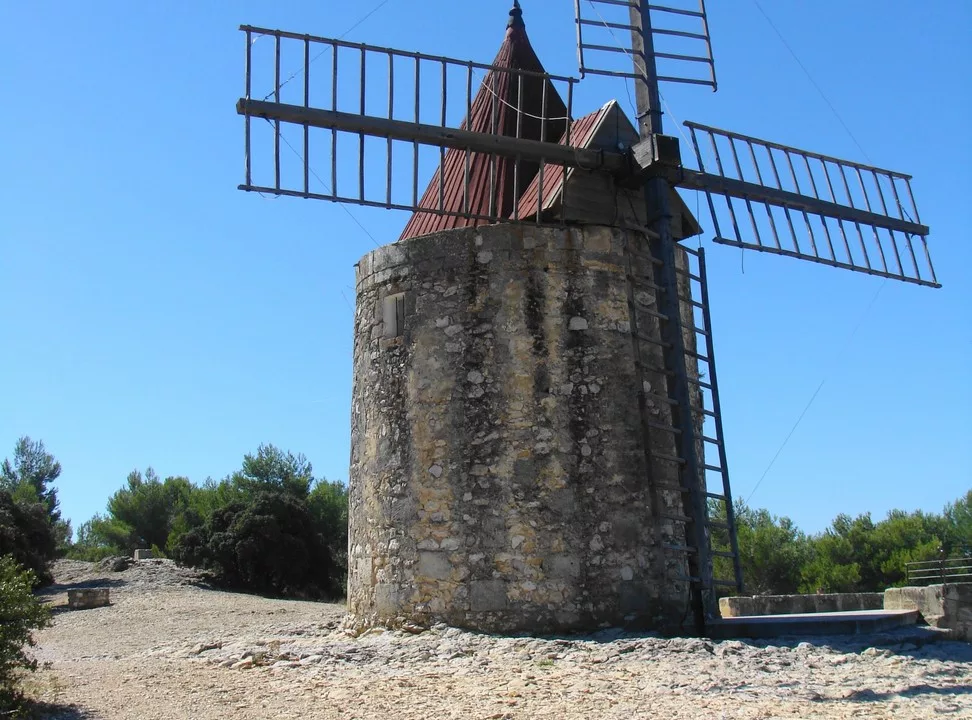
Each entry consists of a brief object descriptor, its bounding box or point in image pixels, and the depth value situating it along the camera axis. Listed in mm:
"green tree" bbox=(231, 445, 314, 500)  23688
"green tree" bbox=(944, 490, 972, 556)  22281
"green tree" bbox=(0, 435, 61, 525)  34875
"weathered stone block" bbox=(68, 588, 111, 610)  12328
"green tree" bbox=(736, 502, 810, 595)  22016
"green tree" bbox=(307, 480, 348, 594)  18750
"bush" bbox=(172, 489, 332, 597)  16906
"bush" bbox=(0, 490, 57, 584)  15234
